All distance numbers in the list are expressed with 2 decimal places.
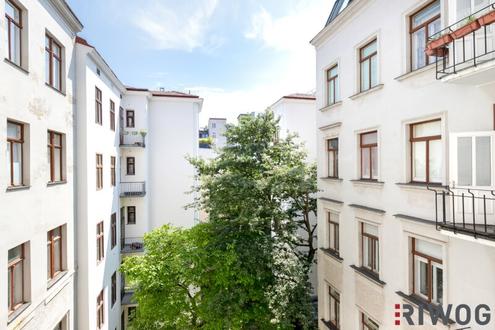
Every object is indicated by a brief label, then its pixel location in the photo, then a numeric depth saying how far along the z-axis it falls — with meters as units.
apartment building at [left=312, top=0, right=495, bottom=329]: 5.26
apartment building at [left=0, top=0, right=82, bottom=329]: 6.77
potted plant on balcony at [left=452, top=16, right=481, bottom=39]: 4.61
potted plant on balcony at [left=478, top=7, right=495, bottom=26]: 4.36
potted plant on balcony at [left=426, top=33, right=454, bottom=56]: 5.07
